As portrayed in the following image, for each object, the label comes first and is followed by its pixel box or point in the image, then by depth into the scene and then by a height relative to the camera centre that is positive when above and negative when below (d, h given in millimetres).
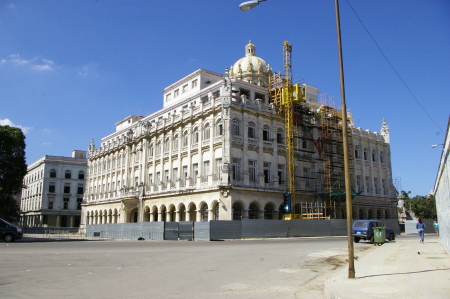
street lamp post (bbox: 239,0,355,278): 10836 +2333
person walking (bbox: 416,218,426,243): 24969 -979
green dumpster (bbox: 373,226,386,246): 26469 -1574
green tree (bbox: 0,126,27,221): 41281 +5640
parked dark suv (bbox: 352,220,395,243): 28475 -1187
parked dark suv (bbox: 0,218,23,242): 29312 -1426
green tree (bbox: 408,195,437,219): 85188 +1100
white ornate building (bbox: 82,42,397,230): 42406 +6873
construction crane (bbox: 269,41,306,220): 44347 +13181
